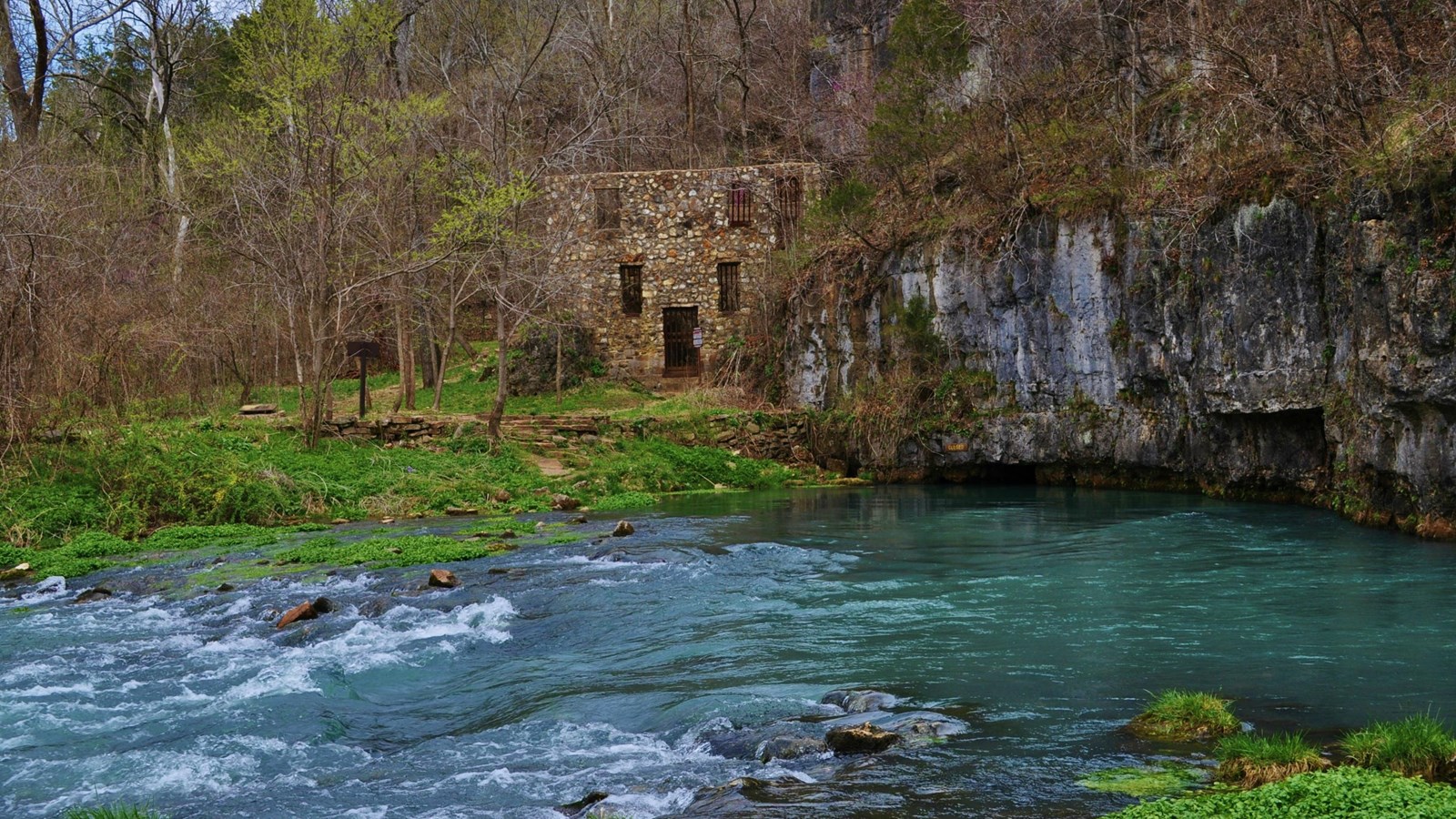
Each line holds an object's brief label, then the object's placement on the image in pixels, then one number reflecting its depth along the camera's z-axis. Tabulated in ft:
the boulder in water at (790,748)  25.23
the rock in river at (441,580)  45.88
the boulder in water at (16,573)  50.52
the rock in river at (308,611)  40.34
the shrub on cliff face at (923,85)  91.76
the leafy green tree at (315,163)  80.43
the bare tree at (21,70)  83.97
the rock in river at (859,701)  28.45
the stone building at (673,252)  119.85
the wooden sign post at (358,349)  120.47
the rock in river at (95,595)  45.62
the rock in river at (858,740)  25.09
